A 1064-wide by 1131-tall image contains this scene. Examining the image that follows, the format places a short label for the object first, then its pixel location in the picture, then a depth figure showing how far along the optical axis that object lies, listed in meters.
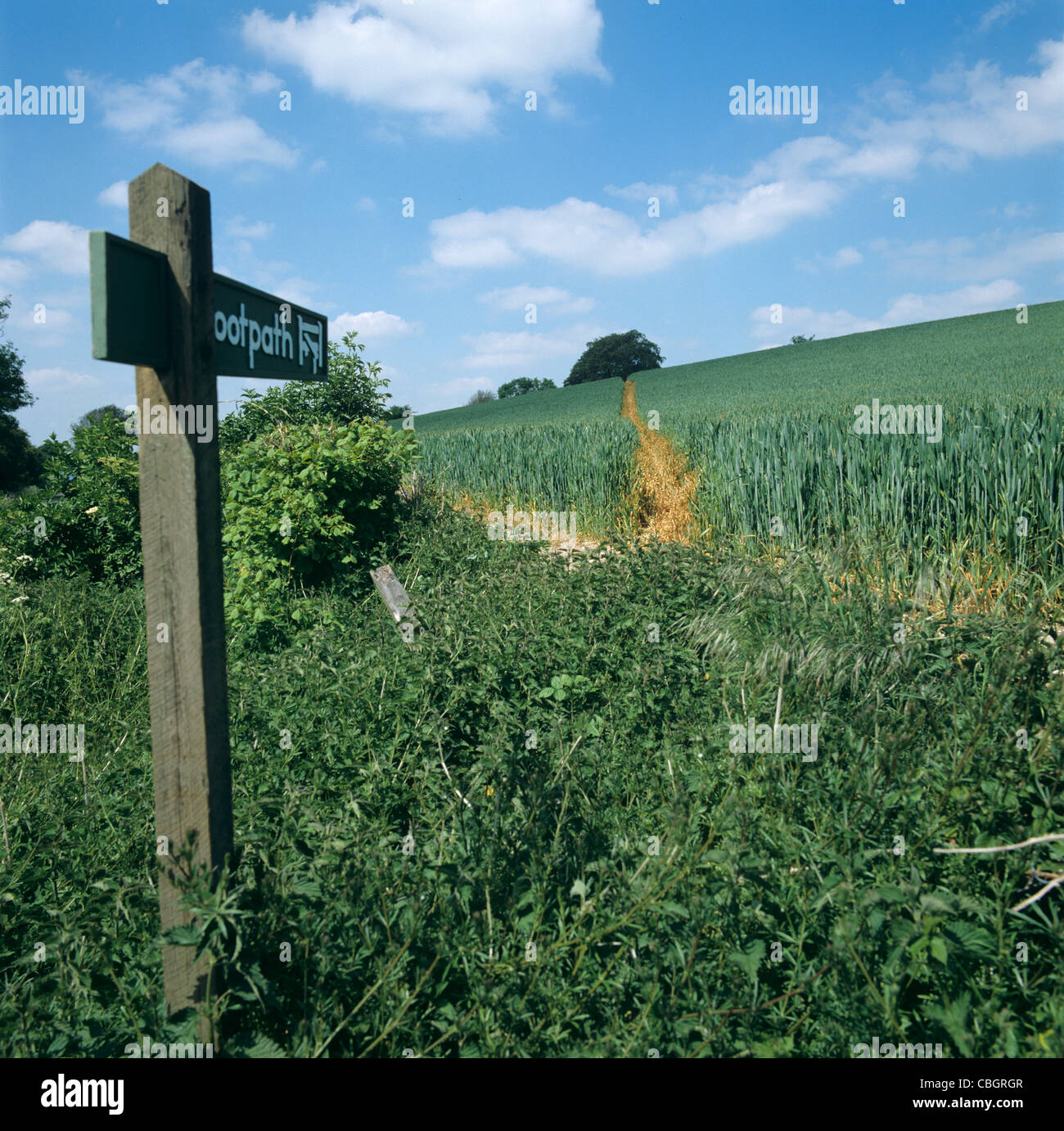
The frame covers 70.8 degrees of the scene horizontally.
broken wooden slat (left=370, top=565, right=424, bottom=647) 5.38
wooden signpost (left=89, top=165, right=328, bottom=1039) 1.90
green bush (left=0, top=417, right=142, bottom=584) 8.17
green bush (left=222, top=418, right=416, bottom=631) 6.94
